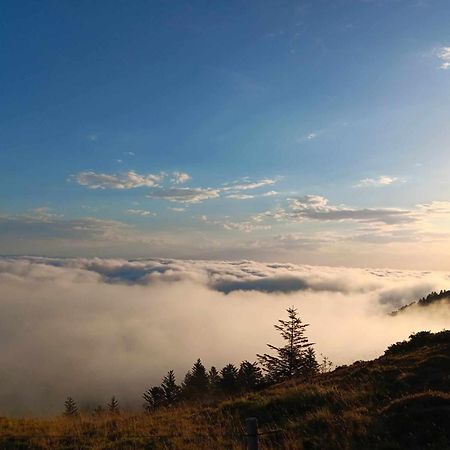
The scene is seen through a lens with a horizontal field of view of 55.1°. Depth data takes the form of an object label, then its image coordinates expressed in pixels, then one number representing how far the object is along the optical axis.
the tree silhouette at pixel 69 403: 70.00
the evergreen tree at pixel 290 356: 42.61
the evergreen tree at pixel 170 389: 59.31
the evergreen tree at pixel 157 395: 55.90
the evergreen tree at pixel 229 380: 50.86
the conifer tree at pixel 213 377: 70.94
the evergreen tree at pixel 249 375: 53.56
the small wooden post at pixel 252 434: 6.98
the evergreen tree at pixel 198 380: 57.97
